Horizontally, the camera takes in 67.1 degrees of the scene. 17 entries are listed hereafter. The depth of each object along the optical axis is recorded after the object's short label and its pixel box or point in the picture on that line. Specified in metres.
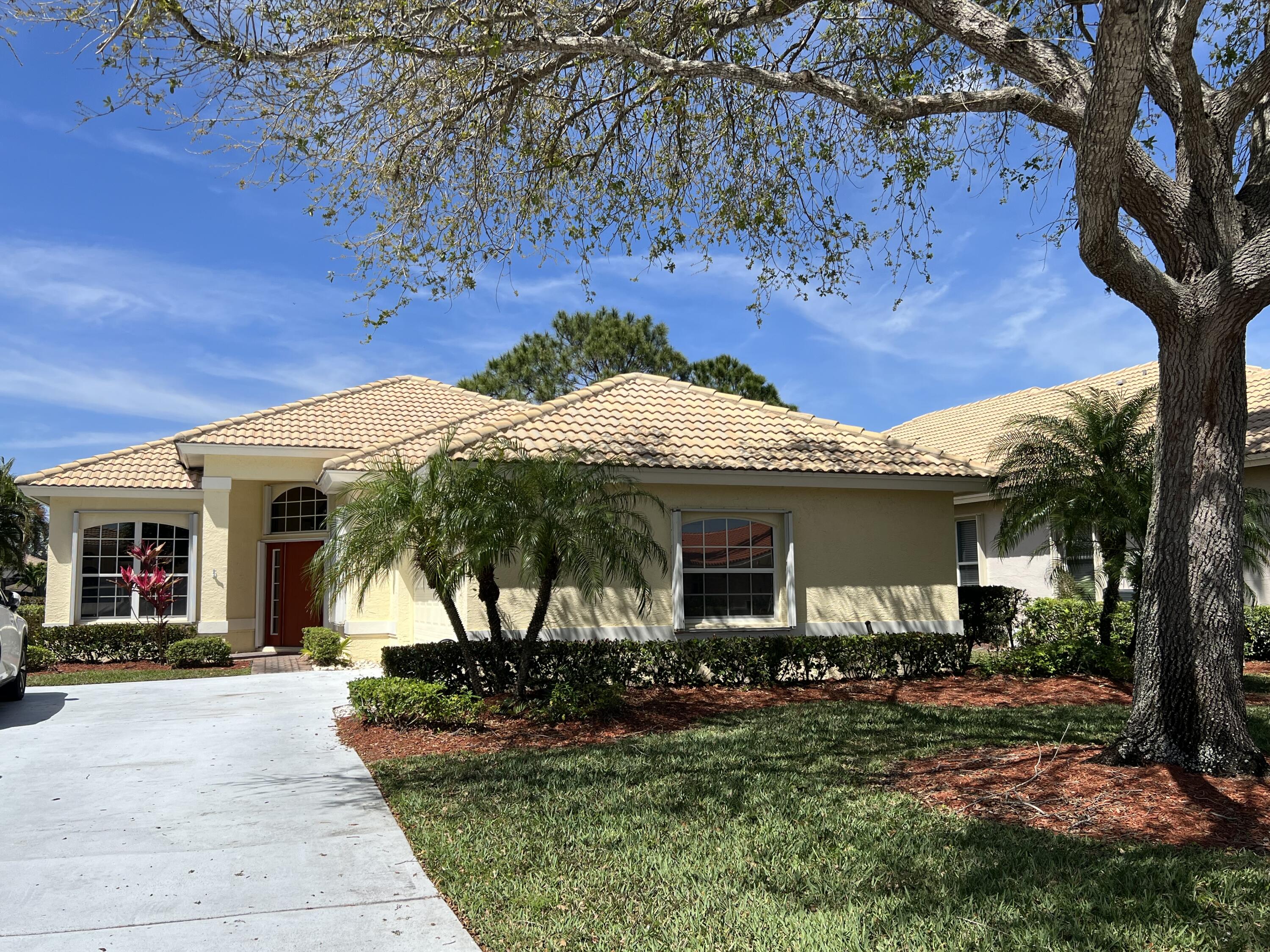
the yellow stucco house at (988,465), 16.53
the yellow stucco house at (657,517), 13.66
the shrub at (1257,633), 15.74
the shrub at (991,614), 16.95
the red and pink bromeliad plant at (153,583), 18.12
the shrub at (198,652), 17.31
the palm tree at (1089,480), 13.17
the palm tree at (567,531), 10.49
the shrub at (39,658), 17.22
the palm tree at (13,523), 24.98
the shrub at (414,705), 9.96
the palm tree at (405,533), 10.36
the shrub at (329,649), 16.67
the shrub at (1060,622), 15.73
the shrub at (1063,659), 13.73
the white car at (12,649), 11.00
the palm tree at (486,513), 10.10
